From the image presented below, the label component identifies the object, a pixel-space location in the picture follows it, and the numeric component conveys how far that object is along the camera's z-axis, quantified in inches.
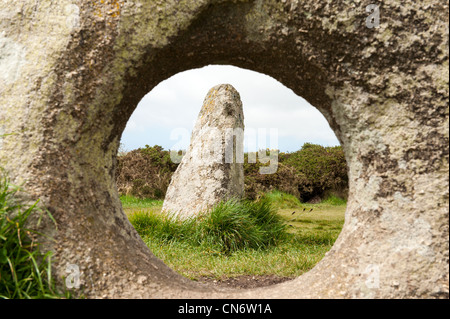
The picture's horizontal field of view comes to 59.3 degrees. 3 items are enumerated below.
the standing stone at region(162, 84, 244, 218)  220.1
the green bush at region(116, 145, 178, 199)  435.2
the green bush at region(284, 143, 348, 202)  426.9
